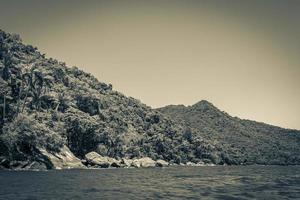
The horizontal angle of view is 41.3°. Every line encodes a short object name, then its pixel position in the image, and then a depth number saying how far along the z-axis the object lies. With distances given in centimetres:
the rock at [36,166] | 11481
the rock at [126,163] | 15620
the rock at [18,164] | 11472
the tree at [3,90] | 13938
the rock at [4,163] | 11406
